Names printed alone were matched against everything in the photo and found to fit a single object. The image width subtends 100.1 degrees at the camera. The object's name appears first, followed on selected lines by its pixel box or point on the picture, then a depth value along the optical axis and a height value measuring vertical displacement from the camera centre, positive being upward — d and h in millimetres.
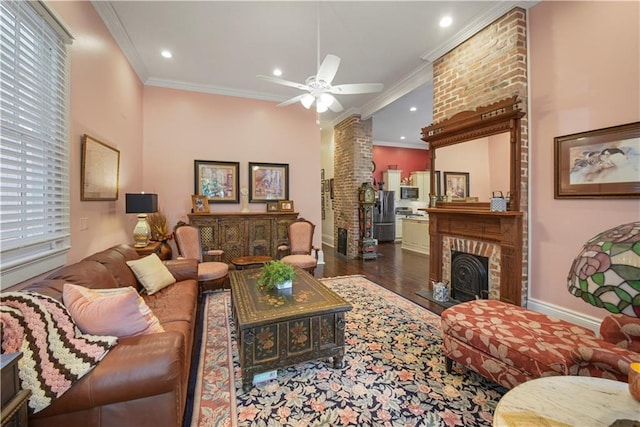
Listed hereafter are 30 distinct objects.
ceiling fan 2672 +1307
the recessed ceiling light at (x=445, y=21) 3193 +2341
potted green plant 2475 -584
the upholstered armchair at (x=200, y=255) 3557 -624
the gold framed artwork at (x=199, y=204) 4602 +172
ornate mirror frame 2914 +1060
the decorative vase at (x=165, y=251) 4016 -569
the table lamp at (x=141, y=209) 3299 +59
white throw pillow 2664 -615
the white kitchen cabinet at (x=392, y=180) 8891 +1133
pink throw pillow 1501 -569
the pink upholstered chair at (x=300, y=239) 4633 -443
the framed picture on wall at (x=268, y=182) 5180 +637
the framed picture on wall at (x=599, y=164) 2273 +469
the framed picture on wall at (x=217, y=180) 4844 +621
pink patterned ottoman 1430 -808
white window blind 1638 +513
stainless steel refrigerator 8344 -126
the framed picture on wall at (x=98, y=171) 2568 +464
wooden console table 4504 -310
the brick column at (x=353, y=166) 6410 +1182
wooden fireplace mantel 2943 -237
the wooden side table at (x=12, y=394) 959 -689
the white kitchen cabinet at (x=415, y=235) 6844 -556
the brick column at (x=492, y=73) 2982 +1772
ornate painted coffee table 1938 -882
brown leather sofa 1211 -823
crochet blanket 1130 -621
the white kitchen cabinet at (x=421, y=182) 9164 +1100
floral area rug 1686 -1270
